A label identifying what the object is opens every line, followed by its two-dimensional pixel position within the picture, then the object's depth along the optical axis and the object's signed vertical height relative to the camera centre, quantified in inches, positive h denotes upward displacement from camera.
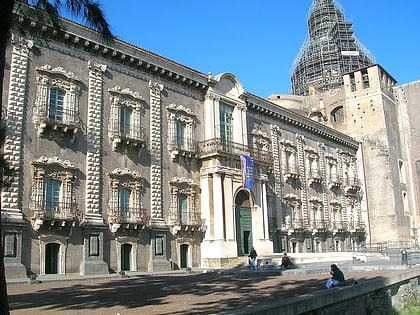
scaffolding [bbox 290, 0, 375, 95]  2583.7 +1047.1
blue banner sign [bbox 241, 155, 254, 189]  1224.2 +191.3
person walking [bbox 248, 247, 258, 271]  971.9 -28.3
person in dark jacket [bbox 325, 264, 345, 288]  576.7 -45.7
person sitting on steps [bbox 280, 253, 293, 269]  975.6 -36.4
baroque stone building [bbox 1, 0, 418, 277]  863.7 +189.5
